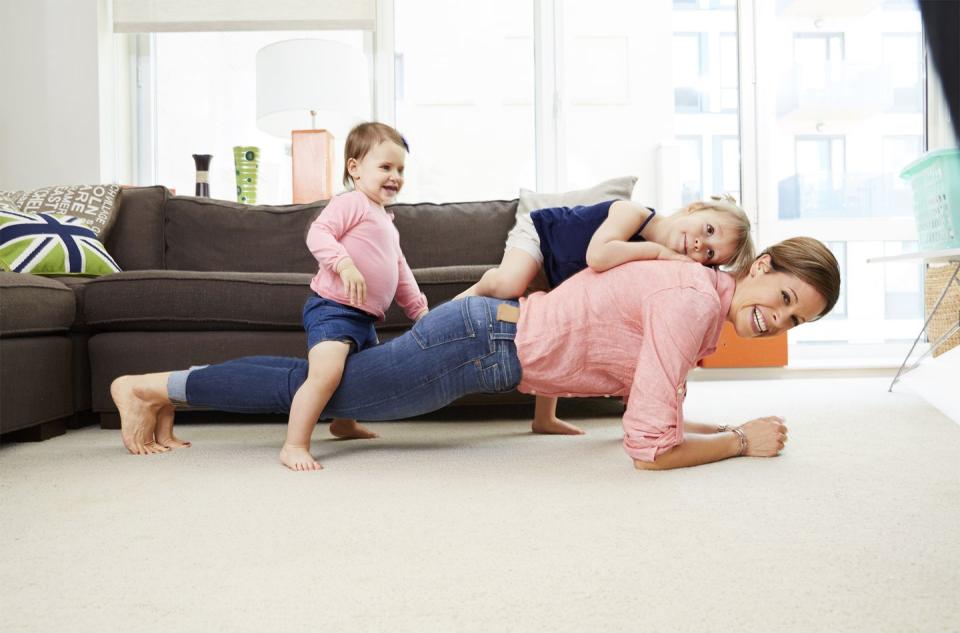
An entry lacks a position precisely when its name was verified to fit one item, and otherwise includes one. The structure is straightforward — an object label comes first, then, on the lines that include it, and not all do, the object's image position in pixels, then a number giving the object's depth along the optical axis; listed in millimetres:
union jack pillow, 2301
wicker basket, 3023
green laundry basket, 2371
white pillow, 2594
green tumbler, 3398
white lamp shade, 3455
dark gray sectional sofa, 1837
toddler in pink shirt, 1550
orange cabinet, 3654
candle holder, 3393
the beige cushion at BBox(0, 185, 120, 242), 2643
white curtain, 4074
